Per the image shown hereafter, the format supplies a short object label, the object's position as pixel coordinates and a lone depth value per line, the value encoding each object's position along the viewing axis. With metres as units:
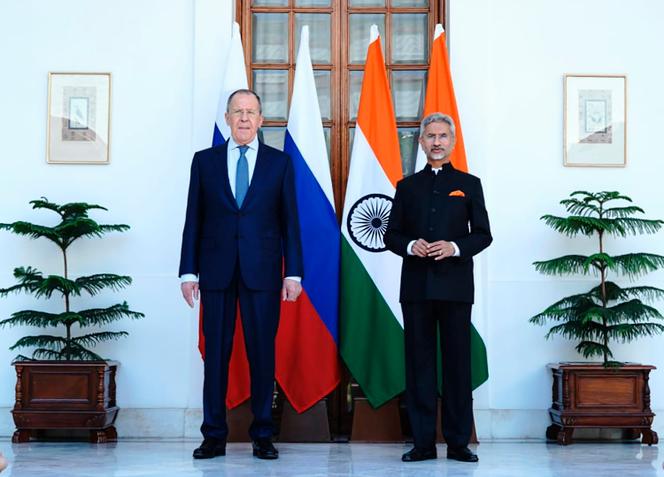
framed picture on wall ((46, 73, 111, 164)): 5.55
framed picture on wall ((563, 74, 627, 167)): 5.55
